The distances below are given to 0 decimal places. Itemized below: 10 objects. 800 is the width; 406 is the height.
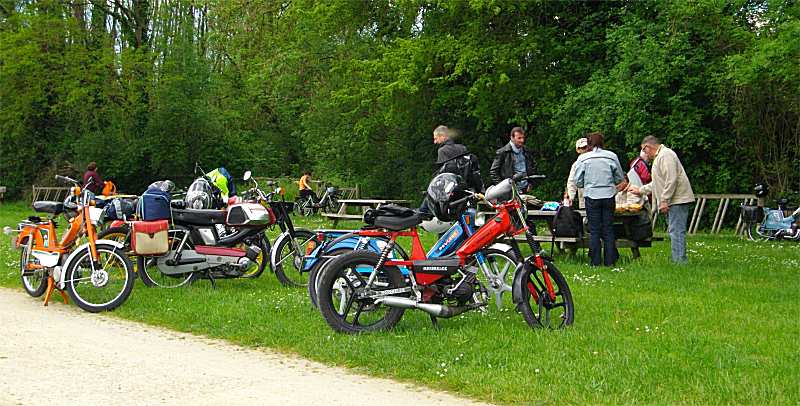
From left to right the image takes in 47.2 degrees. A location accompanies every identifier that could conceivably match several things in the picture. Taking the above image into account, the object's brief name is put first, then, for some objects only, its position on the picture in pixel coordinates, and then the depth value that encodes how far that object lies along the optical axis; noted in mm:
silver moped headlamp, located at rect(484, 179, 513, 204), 7371
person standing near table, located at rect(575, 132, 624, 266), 11219
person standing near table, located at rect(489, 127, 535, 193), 11945
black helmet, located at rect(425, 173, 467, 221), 7480
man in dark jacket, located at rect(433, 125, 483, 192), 9398
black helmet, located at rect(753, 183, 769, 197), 18625
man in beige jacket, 11469
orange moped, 8695
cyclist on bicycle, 31266
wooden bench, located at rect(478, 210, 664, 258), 11891
